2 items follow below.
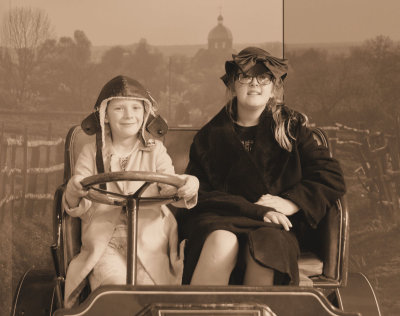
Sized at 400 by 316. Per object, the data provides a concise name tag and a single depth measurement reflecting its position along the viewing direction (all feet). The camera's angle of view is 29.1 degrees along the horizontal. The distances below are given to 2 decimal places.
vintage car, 8.11
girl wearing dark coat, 9.82
